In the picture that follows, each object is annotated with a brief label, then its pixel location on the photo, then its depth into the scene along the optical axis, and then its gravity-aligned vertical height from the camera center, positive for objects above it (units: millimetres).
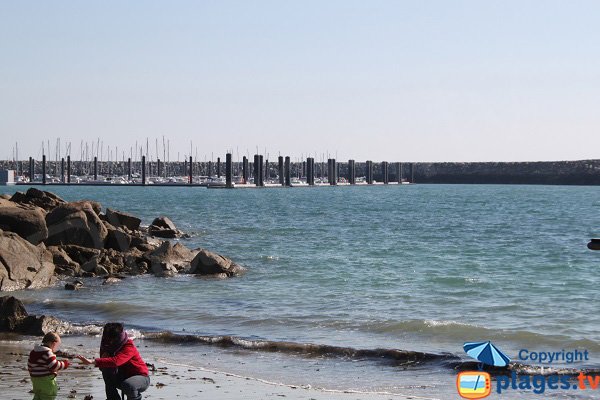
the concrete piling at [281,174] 194625 -1938
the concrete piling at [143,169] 189162 -1023
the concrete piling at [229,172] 166125 -1358
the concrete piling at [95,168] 197000 -790
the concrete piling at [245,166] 192538 -345
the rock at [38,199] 39812 -1427
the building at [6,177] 188125 -2489
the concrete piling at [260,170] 182500 -1082
